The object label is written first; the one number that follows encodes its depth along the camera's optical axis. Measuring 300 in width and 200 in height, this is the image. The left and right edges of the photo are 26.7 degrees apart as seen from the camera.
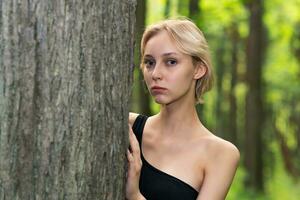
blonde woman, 3.27
